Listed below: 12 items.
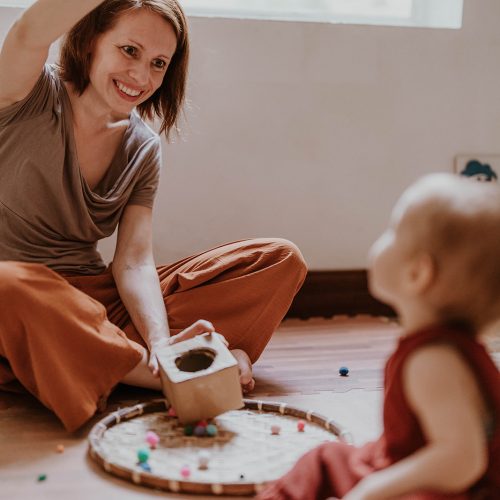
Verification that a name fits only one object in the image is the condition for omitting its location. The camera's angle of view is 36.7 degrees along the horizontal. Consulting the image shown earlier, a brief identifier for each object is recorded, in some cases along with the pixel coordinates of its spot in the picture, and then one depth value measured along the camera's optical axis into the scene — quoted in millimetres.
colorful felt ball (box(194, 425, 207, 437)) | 1279
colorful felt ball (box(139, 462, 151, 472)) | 1144
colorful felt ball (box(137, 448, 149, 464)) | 1161
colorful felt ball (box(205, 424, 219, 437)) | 1277
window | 2350
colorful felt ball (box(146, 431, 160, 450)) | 1233
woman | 1364
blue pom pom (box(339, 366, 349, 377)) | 1738
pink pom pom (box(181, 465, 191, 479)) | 1125
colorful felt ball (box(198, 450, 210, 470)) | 1160
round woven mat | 1109
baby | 786
